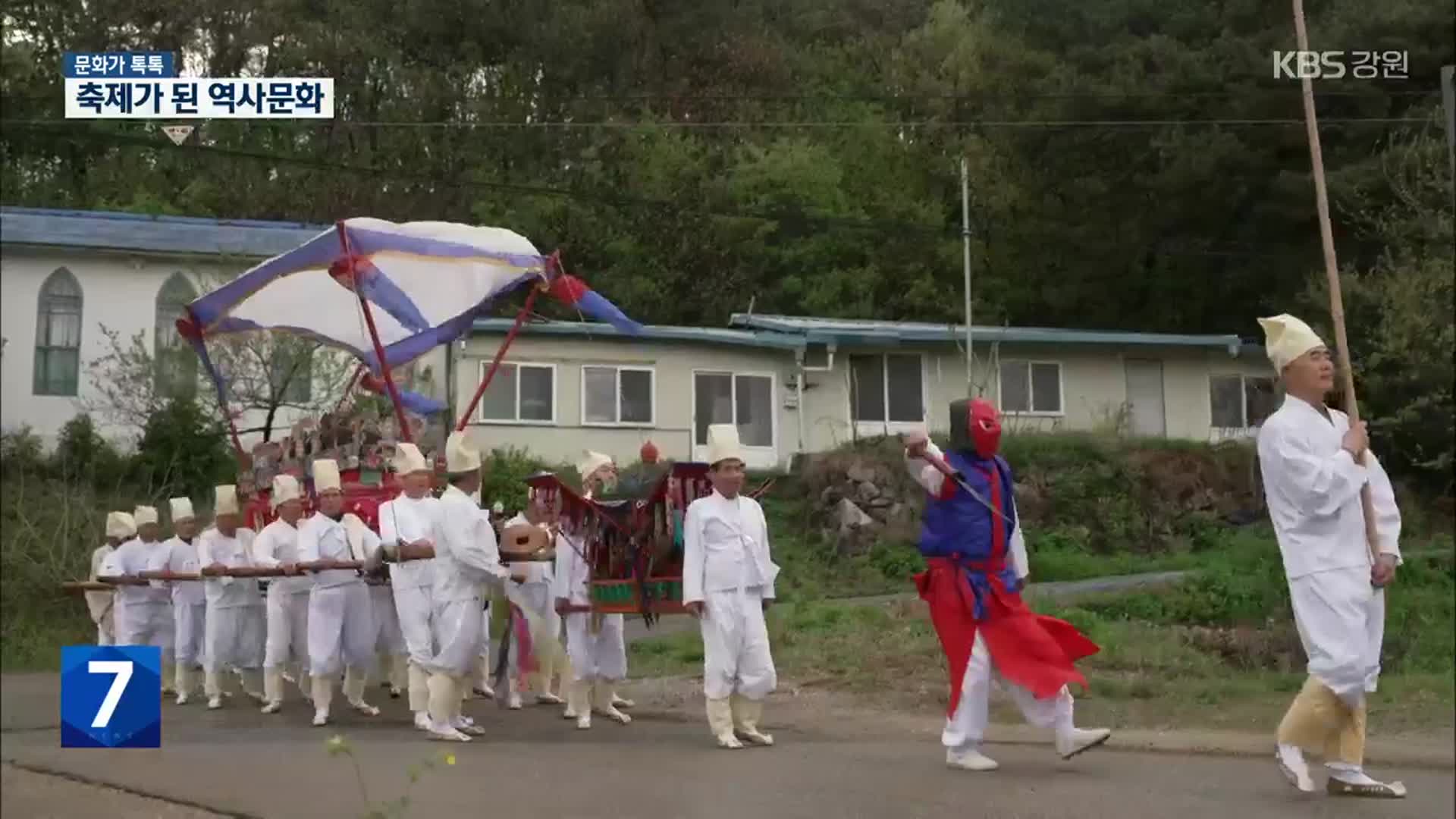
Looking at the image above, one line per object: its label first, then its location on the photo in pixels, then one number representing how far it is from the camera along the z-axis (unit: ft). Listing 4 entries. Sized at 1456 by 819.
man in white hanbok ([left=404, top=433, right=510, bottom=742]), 23.41
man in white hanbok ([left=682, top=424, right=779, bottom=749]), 23.56
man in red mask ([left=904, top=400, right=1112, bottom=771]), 20.29
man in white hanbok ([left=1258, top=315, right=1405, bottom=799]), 17.42
